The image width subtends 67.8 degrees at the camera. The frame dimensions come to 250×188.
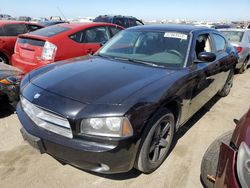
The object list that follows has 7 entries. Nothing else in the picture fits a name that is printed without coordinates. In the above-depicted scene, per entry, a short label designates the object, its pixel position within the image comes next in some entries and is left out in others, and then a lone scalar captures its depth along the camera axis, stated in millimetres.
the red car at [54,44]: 3667
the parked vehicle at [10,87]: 2877
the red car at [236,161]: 1153
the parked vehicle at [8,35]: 4982
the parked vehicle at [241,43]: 5774
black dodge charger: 1646
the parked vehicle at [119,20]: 9145
